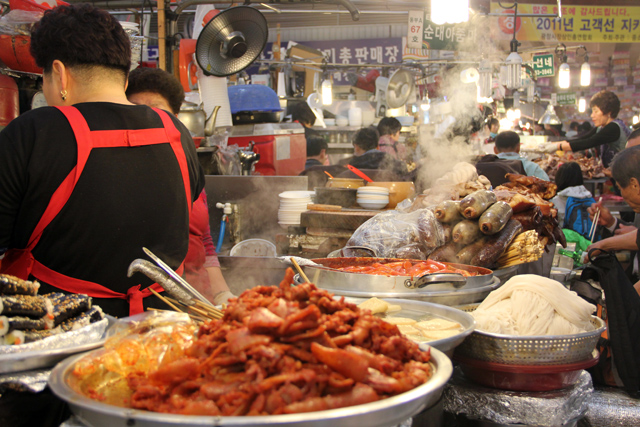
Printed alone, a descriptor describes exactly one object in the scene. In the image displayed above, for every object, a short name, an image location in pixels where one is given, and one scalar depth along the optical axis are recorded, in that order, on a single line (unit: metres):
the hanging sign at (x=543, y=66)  10.49
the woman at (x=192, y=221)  2.50
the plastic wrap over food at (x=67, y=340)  0.99
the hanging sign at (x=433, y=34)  8.56
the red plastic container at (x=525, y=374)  1.48
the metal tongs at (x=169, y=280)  1.21
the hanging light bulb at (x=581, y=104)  17.53
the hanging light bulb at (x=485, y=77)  7.41
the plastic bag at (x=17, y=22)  2.81
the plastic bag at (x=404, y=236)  2.57
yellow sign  9.53
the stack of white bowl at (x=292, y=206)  3.93
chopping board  3.15
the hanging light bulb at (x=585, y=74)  10.41
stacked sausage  2.53
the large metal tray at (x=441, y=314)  1.25
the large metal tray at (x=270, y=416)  0.75
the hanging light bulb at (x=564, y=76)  9.89
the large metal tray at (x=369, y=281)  1.80
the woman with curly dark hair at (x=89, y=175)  1.61
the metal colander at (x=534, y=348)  1.46
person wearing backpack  6.17
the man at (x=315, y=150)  7.15
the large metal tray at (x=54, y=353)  0.95
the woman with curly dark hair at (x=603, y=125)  7.49
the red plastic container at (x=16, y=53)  2.85
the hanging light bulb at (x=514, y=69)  7.67
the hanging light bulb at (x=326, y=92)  10.83
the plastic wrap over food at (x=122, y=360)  0.95
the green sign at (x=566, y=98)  16.80
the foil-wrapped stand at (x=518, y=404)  1.47
